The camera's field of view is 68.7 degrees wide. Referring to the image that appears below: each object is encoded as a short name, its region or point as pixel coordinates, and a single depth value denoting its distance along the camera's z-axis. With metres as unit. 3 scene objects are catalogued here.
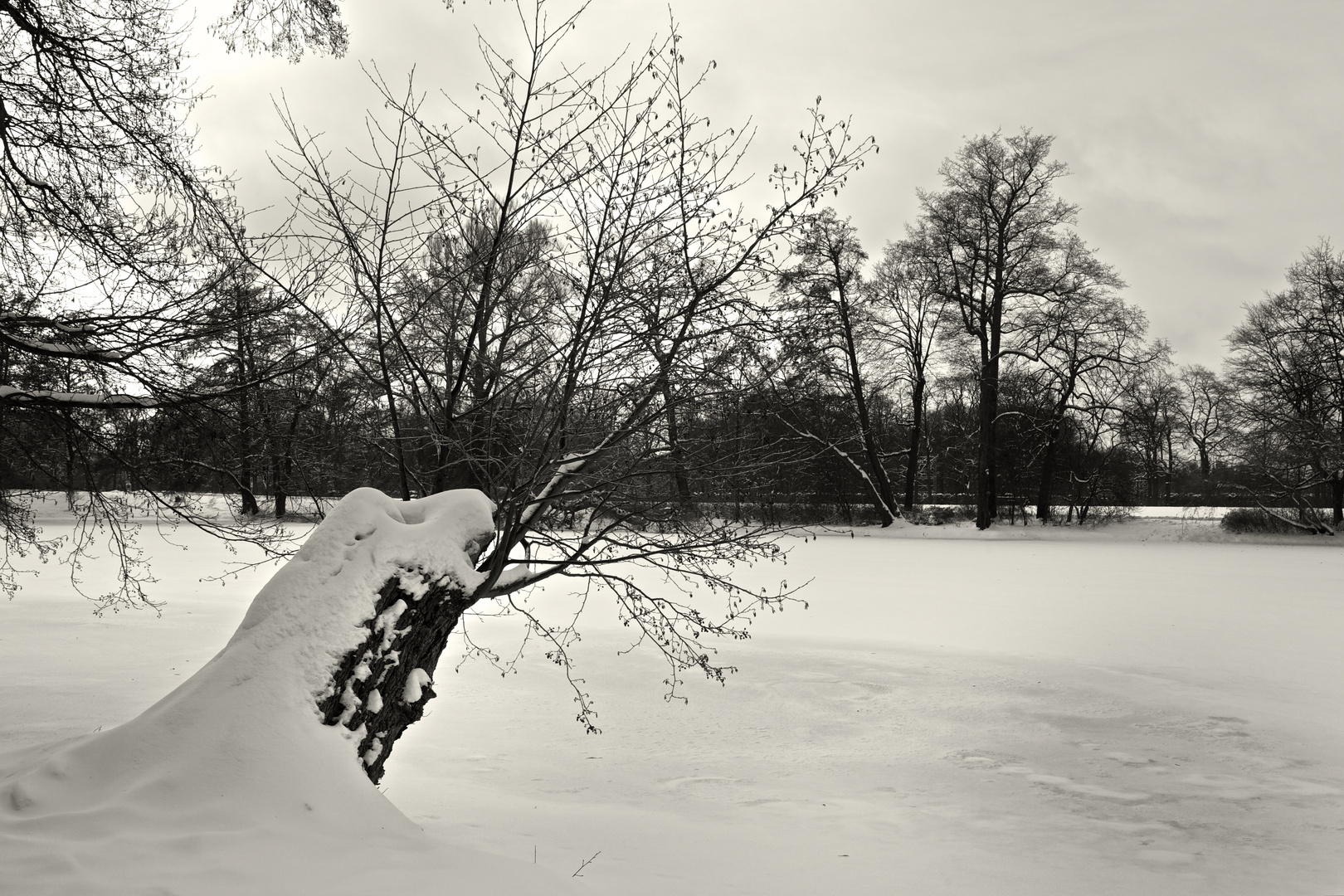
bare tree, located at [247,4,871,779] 4.75
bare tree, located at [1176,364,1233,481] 43.01
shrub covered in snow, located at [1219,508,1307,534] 26.69
